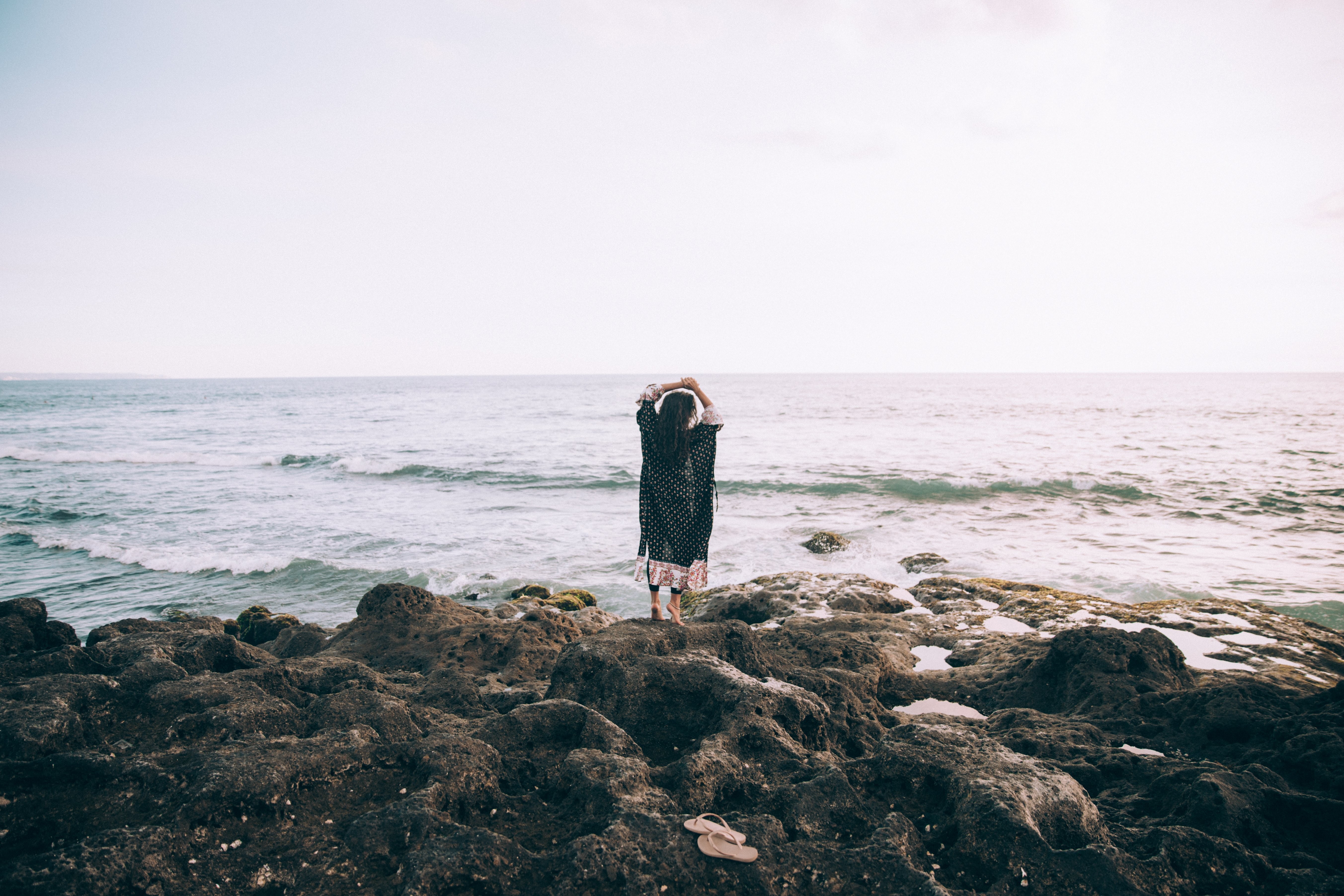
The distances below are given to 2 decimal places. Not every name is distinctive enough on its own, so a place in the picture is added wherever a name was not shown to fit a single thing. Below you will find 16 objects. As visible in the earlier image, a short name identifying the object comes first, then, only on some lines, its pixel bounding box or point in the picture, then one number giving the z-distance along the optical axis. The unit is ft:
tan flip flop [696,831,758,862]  7.59
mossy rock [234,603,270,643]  23.35
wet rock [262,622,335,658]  19.94
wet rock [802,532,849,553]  36.52
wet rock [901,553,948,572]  31.30
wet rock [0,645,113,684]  12.50
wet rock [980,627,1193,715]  13.37
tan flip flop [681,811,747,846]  7.88
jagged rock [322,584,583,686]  17.48
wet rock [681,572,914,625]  23.85
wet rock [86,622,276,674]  13.32
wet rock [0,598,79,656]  13.94
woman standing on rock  18.06
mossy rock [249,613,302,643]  23.06
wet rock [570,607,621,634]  22.12
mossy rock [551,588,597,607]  27.50
